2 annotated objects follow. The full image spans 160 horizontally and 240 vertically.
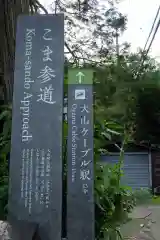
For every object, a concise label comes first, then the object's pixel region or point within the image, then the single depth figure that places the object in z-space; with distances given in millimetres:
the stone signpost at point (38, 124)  2019
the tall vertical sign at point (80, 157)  2065
